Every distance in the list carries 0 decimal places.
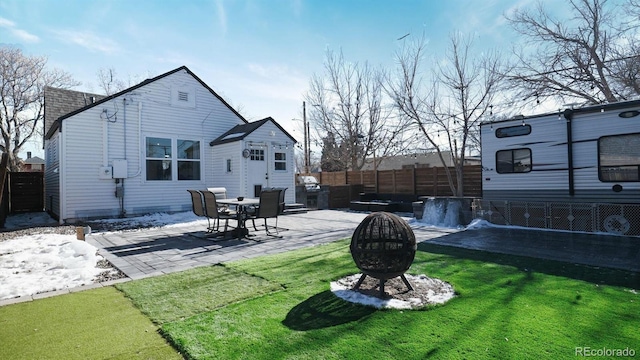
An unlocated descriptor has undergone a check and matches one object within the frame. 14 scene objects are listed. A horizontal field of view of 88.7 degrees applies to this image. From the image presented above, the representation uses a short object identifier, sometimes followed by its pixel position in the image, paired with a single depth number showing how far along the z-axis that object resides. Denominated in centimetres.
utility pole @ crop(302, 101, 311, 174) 2475
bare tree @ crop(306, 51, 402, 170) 2094
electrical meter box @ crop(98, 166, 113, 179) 1095
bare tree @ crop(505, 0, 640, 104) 1423
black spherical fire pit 348
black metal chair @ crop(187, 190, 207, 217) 754
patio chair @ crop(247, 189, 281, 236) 710
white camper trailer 709
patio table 727
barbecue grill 1468
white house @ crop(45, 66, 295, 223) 1073
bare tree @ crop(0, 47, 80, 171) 2344
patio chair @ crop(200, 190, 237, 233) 705
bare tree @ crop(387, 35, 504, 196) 1334
